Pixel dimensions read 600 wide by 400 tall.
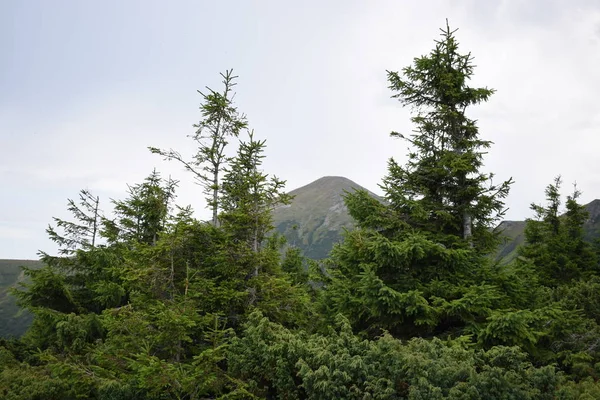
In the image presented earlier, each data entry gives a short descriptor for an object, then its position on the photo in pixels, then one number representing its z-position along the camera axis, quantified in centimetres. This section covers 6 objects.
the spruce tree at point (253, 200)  1216
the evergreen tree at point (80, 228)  2233
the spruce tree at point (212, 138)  1436
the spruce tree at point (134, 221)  2250
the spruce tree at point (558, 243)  2880
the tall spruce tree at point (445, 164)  1197
